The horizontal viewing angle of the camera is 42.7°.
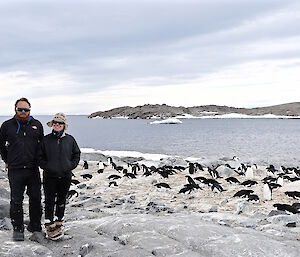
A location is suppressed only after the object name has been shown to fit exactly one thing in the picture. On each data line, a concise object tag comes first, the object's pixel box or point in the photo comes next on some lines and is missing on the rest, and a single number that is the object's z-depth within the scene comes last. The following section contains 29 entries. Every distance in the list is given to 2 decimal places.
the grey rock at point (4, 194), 11.09
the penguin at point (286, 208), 8.93
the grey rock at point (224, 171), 16.68
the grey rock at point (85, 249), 5.57
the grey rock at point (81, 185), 14.02
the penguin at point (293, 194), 11.02
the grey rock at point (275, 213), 8.80
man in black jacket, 5.91
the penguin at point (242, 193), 11.29
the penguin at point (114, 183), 14.09
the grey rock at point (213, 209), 9.59
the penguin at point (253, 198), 10.64
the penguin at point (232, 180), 14.19
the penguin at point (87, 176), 16.36
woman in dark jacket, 5.93
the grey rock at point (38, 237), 6.05
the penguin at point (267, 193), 11.02
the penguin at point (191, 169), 17.07
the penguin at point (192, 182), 12.31
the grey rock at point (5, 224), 6.91
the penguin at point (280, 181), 13.82
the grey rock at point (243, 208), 9.42
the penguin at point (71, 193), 12.15
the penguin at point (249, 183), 13.40
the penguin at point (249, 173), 16.17
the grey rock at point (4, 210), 7.71
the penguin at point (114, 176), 15.76
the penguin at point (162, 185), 13.14
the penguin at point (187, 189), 12.02
